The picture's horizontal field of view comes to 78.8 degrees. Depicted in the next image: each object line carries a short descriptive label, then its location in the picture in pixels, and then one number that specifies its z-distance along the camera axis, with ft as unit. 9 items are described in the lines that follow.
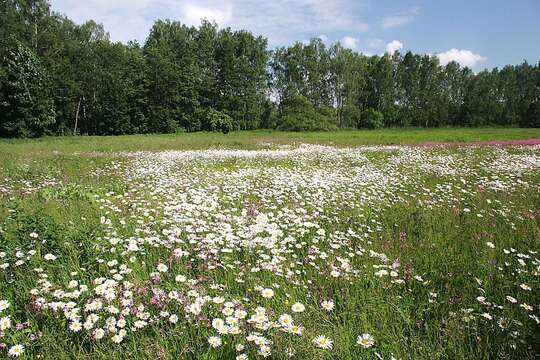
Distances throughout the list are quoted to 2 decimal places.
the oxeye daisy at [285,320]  8.87
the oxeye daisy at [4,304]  10.00
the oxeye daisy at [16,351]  8.30
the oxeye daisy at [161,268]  12.11
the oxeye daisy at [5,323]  9.16
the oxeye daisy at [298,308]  9.29
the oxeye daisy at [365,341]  8.64
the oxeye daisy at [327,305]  10.45
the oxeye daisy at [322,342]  8.18
